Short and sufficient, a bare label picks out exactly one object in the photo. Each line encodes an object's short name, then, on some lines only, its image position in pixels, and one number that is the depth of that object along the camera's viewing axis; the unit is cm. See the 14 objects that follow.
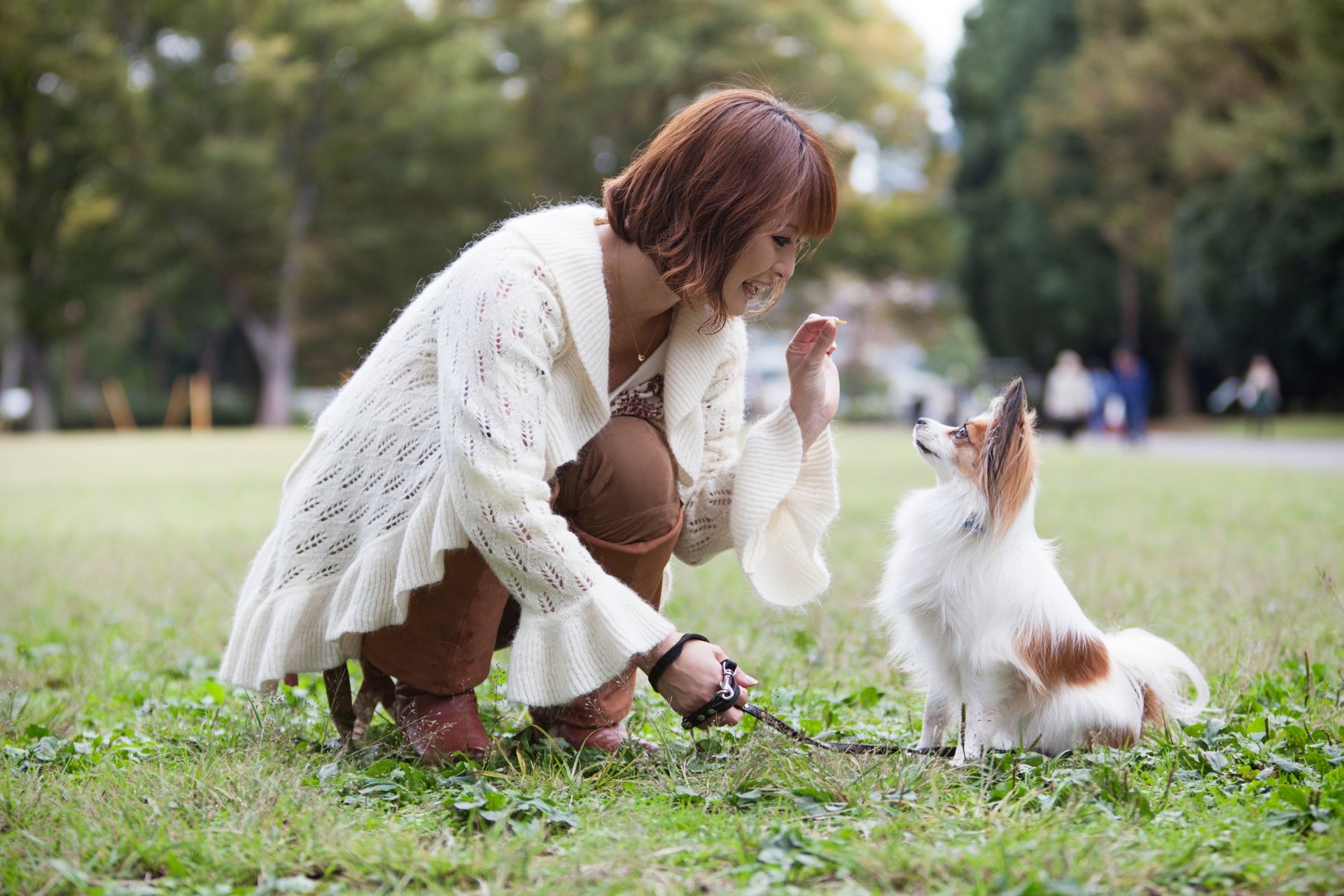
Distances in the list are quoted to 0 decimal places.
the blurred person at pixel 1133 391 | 2081
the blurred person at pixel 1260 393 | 1991
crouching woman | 241
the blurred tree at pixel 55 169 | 2709
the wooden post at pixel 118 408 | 3278
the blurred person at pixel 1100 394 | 2614
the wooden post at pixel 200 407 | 3097
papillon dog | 266
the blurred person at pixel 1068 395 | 2006
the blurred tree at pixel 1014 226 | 2959
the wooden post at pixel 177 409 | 3403
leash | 234
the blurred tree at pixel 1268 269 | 2159
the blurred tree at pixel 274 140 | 2811
